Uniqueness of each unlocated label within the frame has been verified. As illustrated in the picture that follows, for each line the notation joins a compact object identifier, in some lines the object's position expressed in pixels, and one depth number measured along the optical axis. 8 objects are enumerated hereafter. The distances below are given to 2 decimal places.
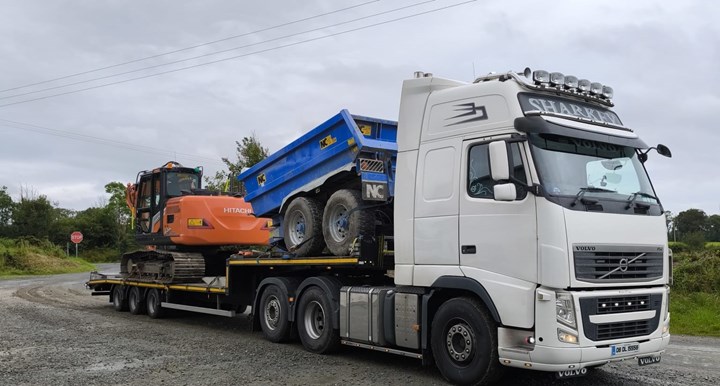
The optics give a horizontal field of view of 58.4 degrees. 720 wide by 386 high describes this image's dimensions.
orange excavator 14.43
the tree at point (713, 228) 27.55
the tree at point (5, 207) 82.96
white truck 6.53
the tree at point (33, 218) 66.75
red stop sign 50.29
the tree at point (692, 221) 31.66
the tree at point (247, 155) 30.06
